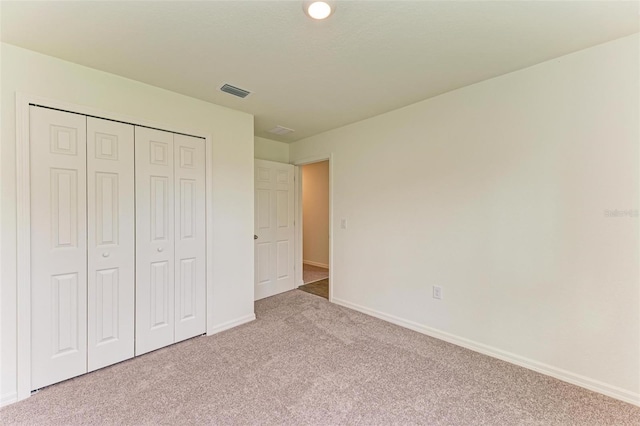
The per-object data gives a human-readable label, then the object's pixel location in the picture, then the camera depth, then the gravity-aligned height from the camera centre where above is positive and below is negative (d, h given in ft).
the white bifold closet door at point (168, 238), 7.45 -0.69
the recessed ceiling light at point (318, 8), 4.48 +3.60
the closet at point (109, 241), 6.08 -0.69
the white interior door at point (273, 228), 12.30 -0.68
